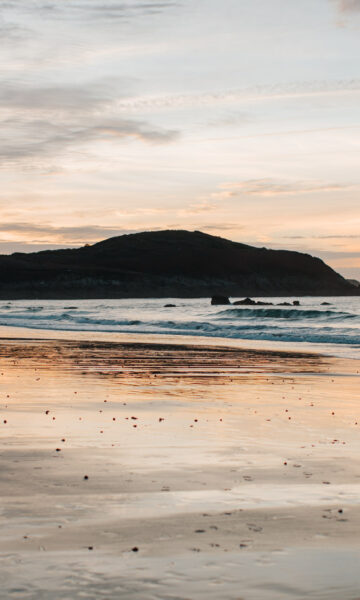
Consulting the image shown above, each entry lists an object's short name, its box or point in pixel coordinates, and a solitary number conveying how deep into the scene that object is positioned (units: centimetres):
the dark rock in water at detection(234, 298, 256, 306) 11672
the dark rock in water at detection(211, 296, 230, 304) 11876
